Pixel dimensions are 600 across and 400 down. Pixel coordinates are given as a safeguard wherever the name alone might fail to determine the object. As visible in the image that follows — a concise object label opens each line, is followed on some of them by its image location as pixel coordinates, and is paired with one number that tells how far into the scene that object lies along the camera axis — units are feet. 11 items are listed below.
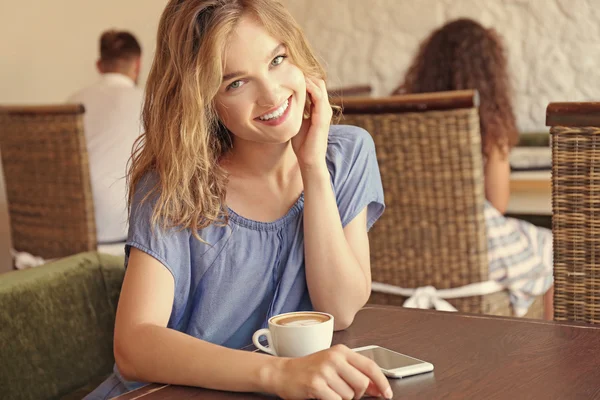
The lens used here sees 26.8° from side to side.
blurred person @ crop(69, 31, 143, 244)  11.12
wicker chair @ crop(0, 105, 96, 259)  10.17
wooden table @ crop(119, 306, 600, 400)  4.57
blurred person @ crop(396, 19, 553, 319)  9.08
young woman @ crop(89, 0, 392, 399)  5.63
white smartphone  4.71
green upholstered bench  6.26
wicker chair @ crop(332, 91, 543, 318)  8.15
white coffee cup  4.89
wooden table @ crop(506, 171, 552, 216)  9.83
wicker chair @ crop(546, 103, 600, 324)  5.86
